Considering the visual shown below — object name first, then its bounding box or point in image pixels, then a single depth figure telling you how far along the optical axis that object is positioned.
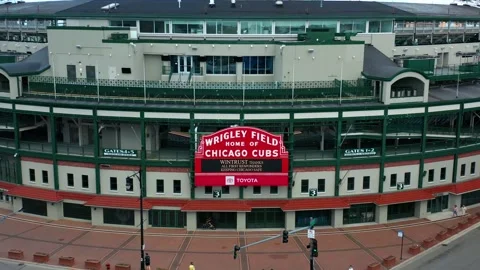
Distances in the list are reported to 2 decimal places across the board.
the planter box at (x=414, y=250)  43.62
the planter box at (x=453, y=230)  47.50
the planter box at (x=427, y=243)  45.00
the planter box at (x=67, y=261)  40.59
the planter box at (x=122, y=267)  39.12
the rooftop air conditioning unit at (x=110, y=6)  63.22
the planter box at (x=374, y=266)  39.47
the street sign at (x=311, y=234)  33.44
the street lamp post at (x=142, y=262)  37.76
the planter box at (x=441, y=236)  46.31
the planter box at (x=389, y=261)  40.88
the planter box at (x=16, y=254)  41.81
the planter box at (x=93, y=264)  40.00
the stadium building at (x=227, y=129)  47.50
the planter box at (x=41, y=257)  41.19
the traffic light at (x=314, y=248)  34.25
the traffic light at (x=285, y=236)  32.19
